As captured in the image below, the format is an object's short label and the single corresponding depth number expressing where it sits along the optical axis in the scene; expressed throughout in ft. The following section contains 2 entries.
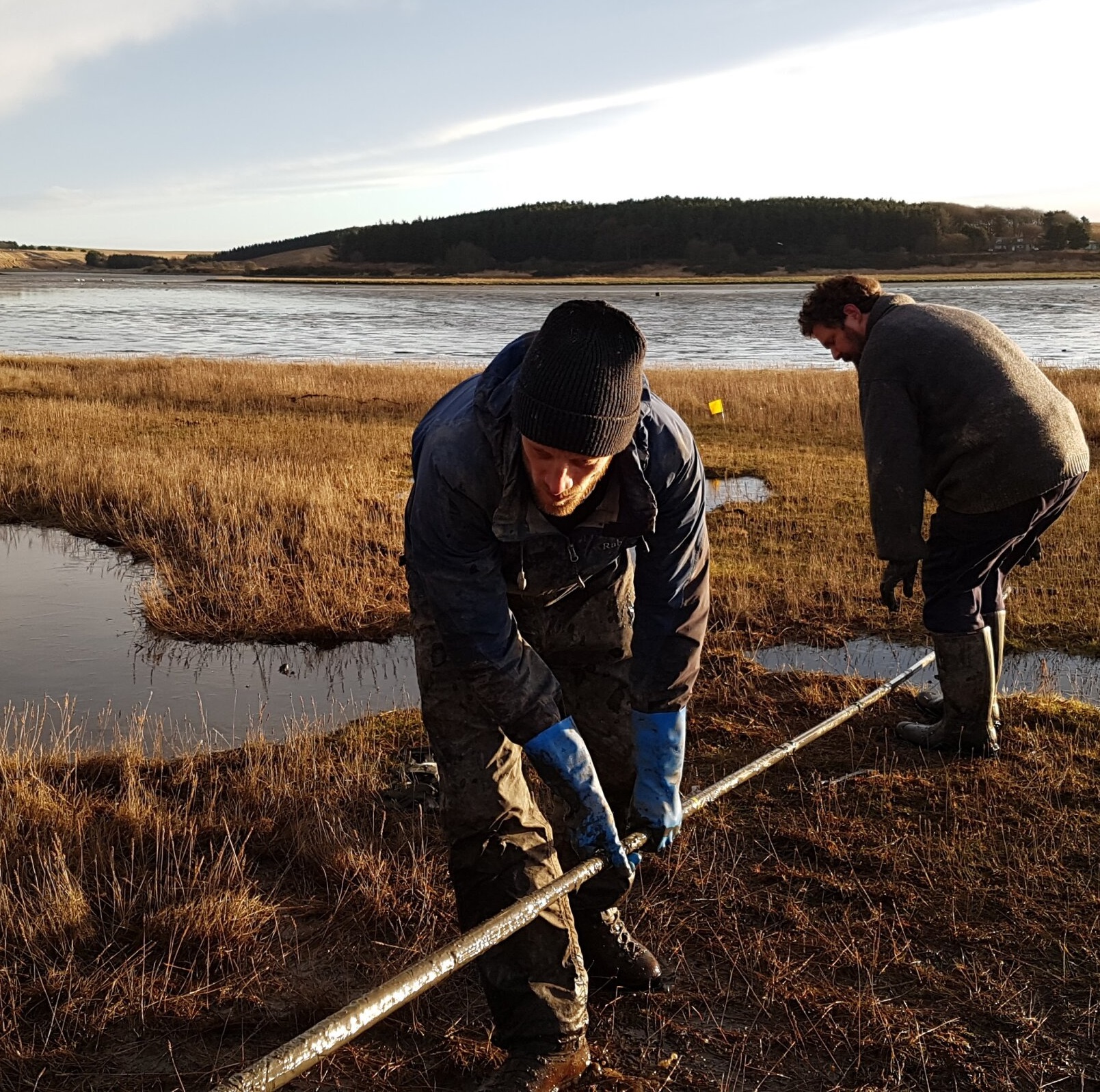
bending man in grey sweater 14.08
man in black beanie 7.77
